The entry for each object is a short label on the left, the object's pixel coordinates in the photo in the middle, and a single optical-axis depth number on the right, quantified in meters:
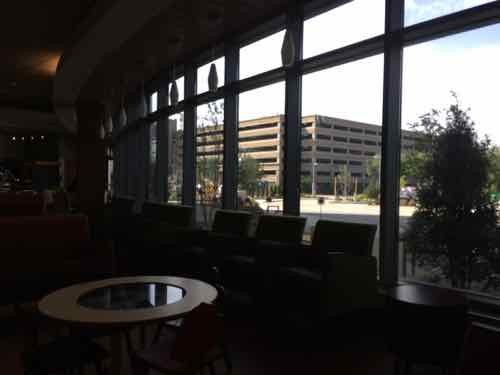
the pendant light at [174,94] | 5.70
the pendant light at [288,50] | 3.96
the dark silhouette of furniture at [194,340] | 2.13
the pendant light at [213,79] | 4.86
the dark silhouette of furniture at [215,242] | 5.11
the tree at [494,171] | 3.62
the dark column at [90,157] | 10.12
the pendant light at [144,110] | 10.26
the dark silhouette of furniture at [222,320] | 2.47
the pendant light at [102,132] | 9.48
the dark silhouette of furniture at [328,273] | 3.78
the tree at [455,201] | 3.70
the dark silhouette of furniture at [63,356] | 2.49
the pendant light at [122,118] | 7.27
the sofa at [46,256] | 4.32
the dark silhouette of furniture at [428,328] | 2.88
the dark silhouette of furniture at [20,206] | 6.08
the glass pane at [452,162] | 3.68
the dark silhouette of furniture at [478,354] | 2.12
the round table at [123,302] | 2.43
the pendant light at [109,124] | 8.05
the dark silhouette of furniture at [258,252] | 4.50
